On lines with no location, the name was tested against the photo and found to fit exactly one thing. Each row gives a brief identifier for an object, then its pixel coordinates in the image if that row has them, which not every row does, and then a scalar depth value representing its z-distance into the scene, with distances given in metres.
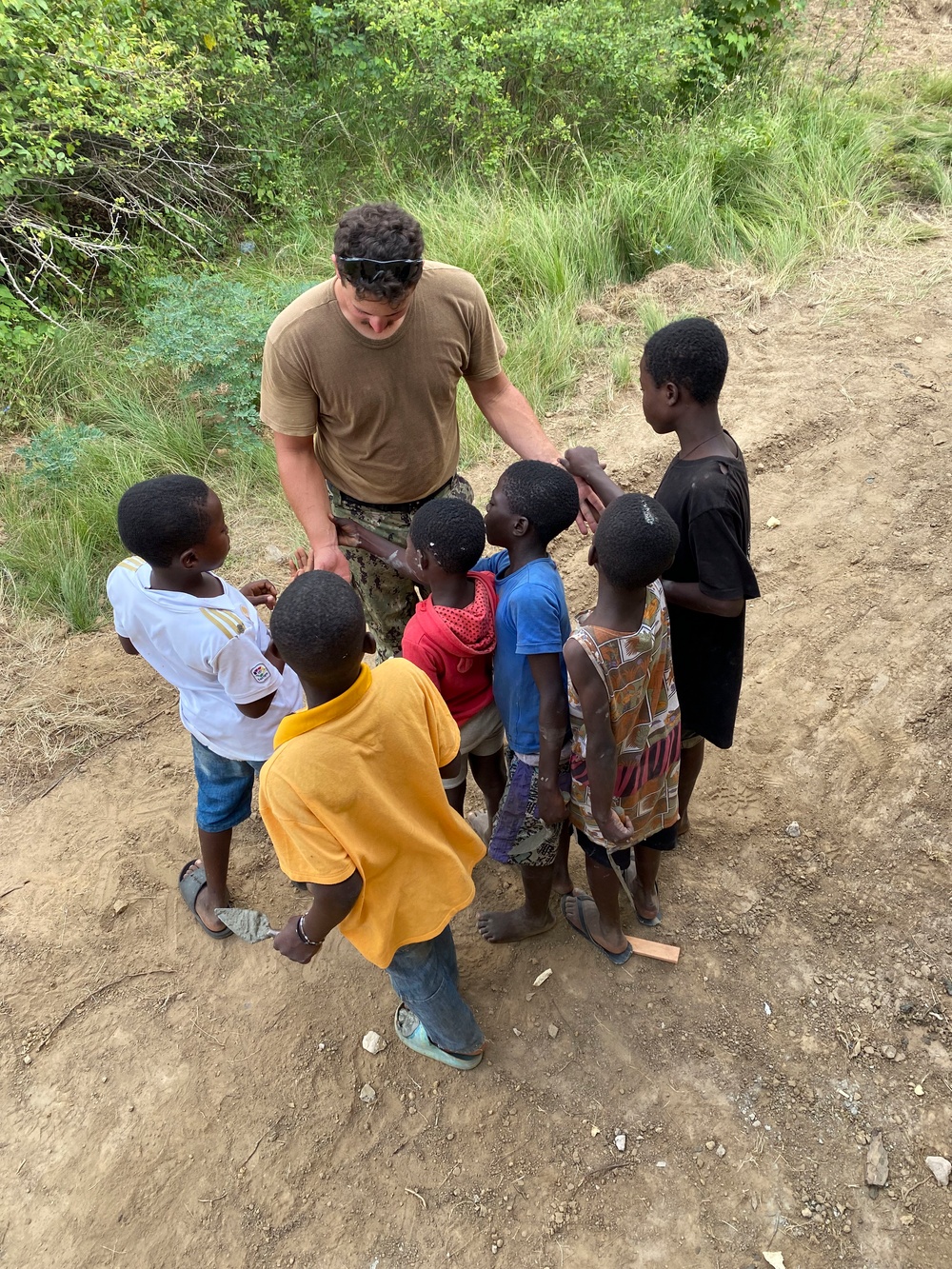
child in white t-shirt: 1.90
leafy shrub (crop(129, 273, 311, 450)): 4.46
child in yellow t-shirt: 1.44
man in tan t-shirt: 2.08
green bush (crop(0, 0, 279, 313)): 4.61
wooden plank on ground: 2.40
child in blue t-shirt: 1.88
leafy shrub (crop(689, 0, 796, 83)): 6.47
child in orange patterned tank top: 1.69
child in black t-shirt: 1.97
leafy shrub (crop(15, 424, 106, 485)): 4.23
